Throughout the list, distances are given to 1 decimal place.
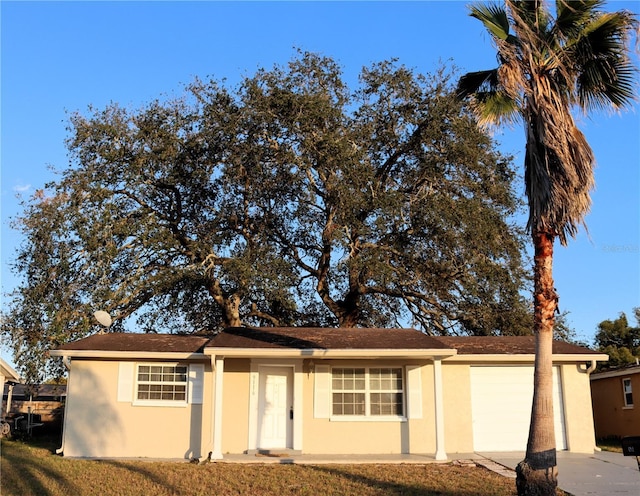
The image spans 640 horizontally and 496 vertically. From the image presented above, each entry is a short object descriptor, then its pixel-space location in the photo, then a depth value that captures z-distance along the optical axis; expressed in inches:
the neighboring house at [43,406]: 931.2
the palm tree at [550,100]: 400.5
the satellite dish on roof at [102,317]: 658.8
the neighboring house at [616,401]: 824.3
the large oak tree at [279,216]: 781.9
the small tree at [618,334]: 1515.7
